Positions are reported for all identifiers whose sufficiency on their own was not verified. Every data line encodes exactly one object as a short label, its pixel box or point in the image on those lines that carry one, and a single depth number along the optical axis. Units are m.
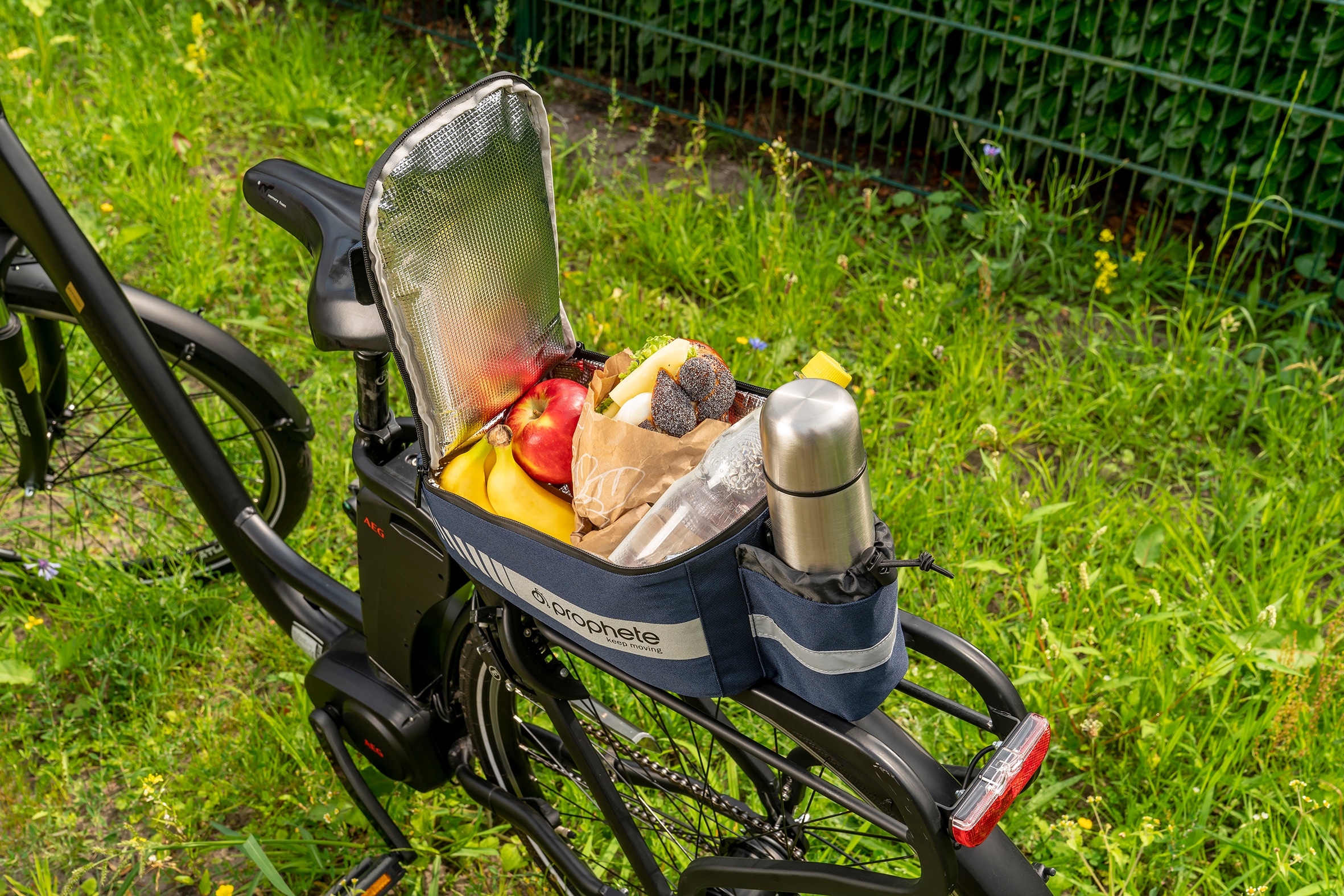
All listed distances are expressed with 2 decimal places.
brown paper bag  1.24
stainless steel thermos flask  0.93
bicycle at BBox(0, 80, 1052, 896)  1.17
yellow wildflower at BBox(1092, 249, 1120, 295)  3.12
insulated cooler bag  1.07
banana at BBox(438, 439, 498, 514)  1.33
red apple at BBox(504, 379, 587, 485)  1.34
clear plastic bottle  1.15
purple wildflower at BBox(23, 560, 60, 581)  2.43
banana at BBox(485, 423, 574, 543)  1.32
